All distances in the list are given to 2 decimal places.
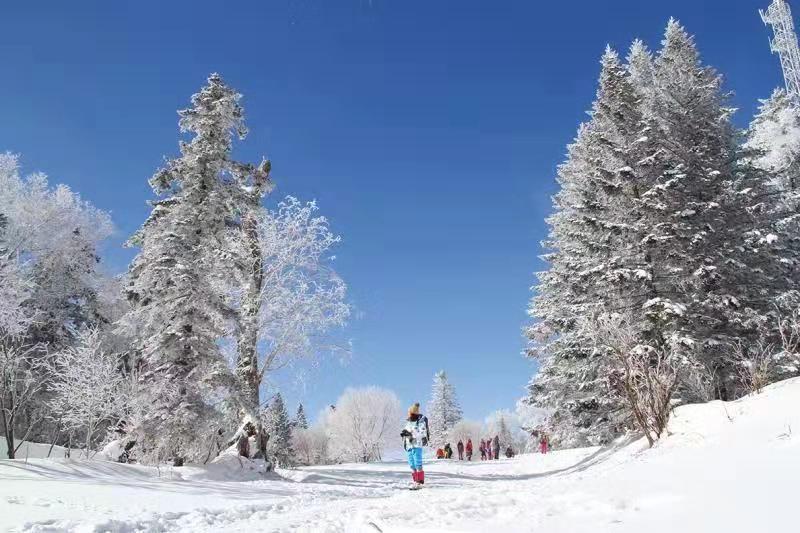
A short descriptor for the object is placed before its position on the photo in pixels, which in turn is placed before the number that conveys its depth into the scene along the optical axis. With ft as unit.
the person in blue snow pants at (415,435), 39.52
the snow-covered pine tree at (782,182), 63.31
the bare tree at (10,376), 57.11
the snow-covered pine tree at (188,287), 49.24
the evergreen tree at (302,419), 287.89
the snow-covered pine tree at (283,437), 173.17
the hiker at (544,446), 101.19
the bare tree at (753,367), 40.55
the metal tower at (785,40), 130.42
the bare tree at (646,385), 40.78
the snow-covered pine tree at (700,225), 57.52
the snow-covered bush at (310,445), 311.47
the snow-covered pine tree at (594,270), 61.05
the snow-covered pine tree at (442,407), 226.79
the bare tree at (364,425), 225.76
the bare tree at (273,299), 61.67
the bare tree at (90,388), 50.57
